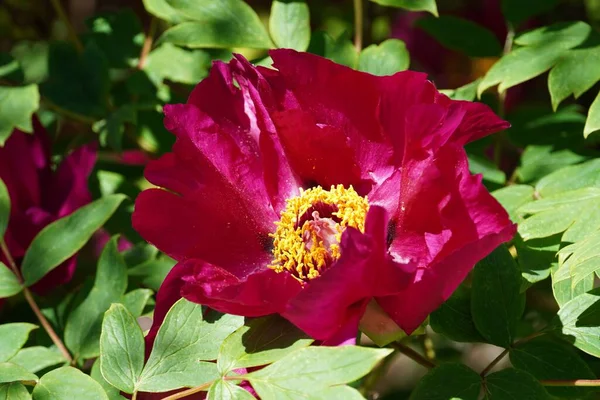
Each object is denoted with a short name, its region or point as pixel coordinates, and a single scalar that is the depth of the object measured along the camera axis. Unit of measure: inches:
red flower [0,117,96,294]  49.1
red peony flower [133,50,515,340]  31.9
